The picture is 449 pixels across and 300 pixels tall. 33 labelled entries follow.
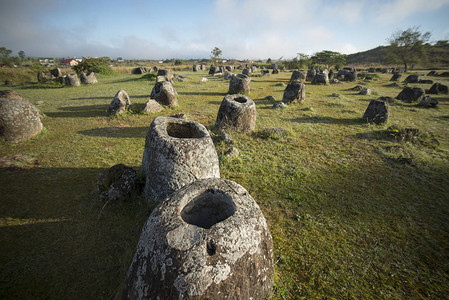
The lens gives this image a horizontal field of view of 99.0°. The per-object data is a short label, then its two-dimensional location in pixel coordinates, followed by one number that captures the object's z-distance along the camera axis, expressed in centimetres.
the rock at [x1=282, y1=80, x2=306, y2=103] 1243
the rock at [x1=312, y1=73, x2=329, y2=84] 2144
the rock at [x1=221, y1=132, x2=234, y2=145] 678
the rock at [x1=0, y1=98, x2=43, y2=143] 629
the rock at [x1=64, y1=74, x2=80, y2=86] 1780
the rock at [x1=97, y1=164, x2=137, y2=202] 396
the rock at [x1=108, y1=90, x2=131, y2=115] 962
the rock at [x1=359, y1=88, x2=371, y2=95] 1600
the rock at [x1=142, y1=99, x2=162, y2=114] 1002
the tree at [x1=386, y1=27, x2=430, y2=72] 3722
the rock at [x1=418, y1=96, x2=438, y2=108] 1220
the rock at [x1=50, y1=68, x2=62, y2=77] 2154
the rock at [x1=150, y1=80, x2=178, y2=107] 1114
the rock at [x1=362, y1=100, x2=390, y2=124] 900
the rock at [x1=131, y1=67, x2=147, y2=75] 2919
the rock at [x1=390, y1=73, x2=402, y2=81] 2588
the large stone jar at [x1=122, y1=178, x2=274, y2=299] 178
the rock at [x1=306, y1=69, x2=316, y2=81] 2431
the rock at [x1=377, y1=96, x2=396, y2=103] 1304
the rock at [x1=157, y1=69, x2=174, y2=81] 2153
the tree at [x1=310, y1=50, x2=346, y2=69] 4098
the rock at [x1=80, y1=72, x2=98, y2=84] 1934
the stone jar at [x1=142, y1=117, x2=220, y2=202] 367
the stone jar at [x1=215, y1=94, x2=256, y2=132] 770
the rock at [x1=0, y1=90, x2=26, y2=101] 895
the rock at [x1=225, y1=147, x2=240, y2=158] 590
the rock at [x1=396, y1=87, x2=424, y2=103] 1319
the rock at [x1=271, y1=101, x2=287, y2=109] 1148
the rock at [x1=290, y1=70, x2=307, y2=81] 2367
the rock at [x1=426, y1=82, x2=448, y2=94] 1658
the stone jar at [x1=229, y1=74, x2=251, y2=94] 1483
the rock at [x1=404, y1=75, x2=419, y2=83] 2193
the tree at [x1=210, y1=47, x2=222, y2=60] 5934
